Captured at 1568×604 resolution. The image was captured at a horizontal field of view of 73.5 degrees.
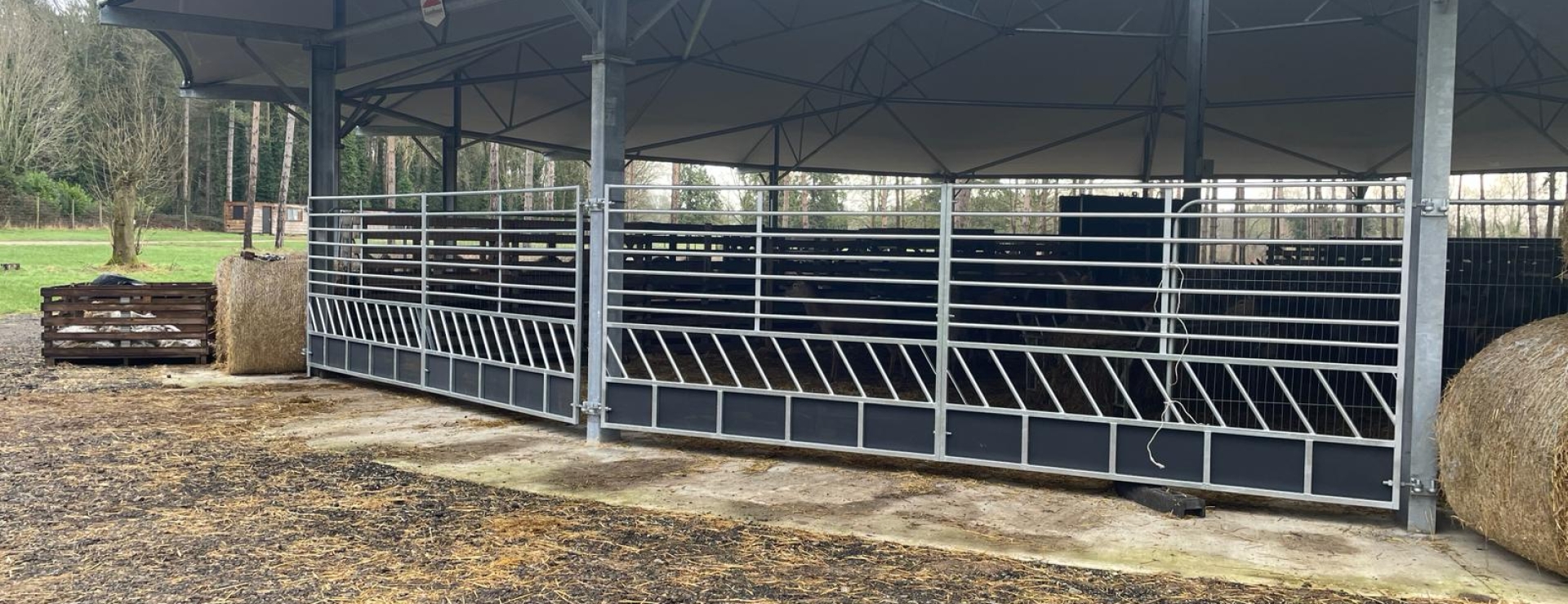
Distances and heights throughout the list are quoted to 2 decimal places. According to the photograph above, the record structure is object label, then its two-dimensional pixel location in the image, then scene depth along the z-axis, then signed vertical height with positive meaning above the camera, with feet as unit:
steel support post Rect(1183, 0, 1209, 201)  28.68 +5.28
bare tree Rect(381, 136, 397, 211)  105.41 +8.75
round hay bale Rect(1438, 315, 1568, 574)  14.34 -2.32
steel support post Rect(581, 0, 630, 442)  25.32 +2.10
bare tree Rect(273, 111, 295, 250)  107.65 +6.47
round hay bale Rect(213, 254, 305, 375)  35.86 -2.24
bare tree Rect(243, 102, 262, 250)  104.74 +6.75
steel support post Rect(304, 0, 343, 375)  37.32 +4.74
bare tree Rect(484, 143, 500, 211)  99.91 +8.84
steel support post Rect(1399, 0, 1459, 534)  17.99 +0.50
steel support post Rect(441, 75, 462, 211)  47.29 +4.92
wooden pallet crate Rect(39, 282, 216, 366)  37.81 -2.74
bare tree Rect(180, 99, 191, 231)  147.95 +13.37
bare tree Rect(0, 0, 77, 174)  102.63 +15.20
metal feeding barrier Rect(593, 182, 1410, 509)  18.90 -2.48
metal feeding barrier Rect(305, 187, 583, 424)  27.25 -1.77
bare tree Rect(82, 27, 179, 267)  78.64 +11.29
